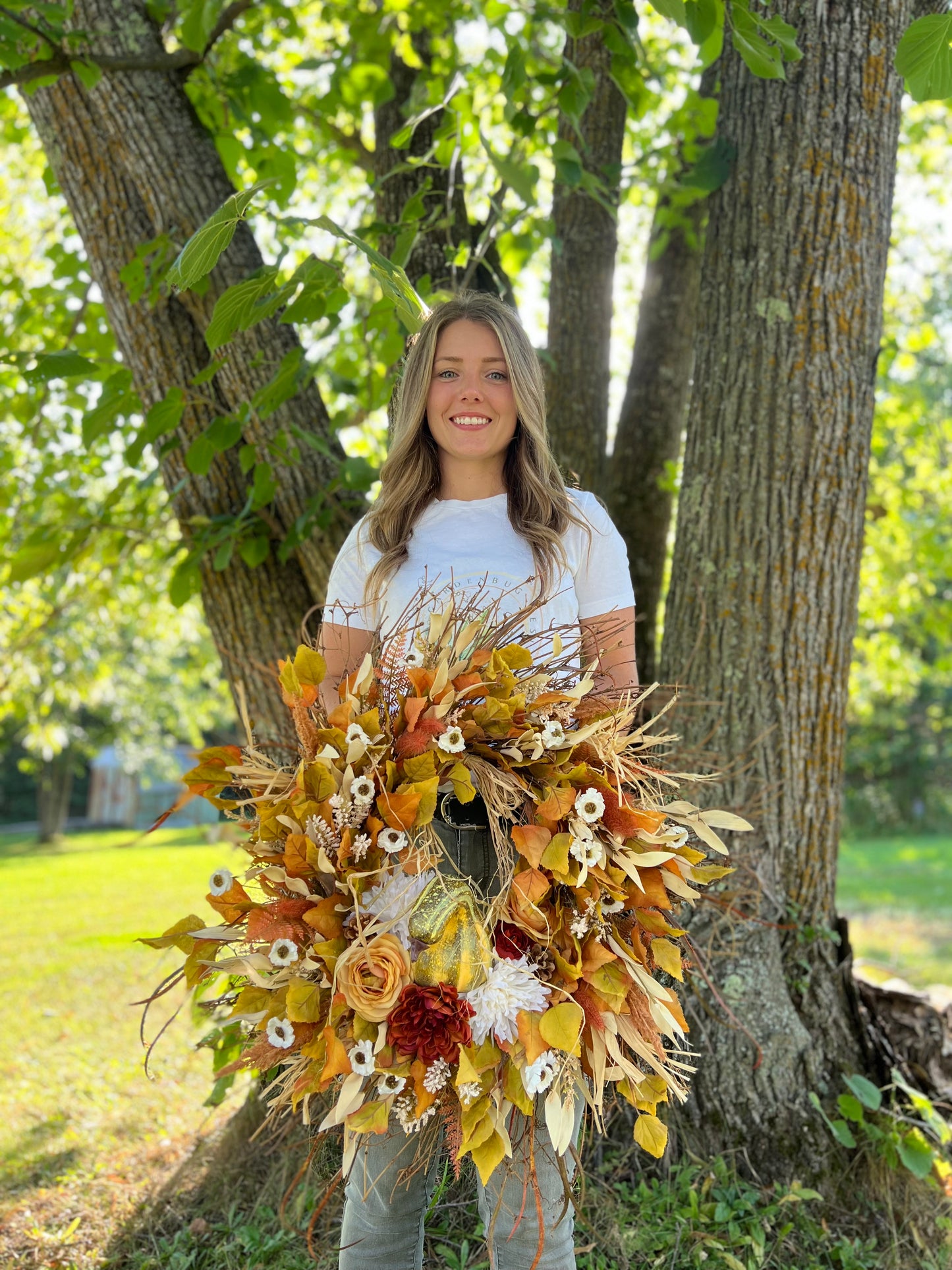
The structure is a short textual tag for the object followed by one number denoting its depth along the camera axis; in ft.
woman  7.13
